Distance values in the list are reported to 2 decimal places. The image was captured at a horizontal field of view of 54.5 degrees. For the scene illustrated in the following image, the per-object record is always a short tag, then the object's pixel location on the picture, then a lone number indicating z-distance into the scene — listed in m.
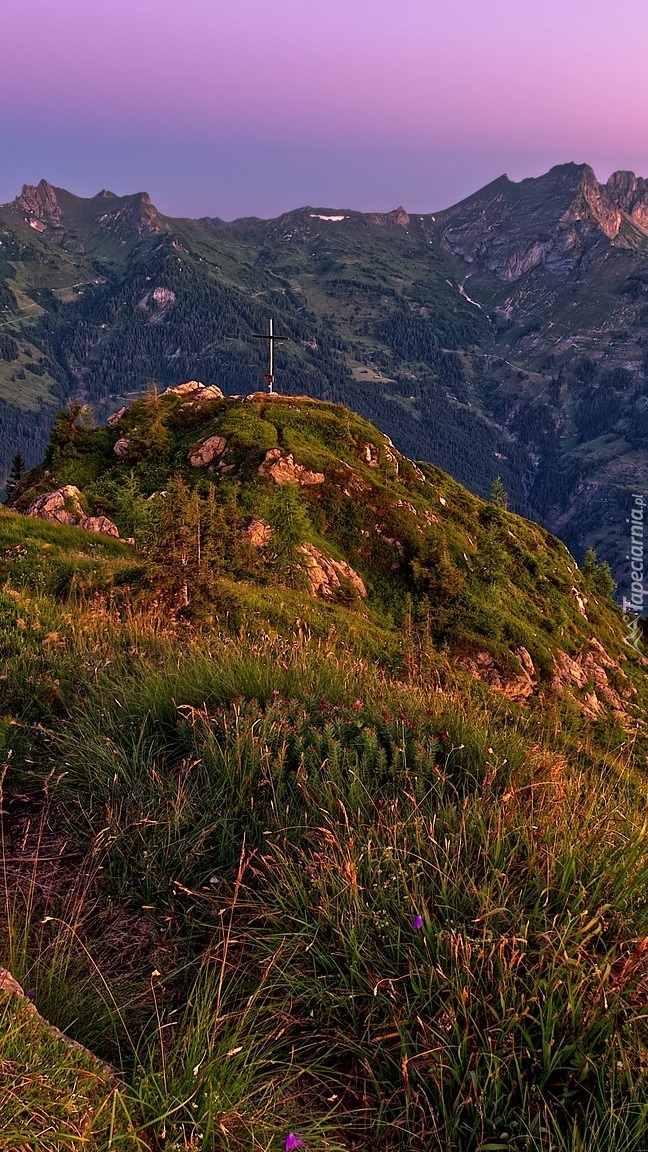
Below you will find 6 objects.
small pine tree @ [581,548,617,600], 70.46
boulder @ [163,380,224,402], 45.97
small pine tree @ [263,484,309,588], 28.92
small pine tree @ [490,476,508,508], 54.53
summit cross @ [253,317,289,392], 46.18
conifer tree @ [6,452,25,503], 62.28
